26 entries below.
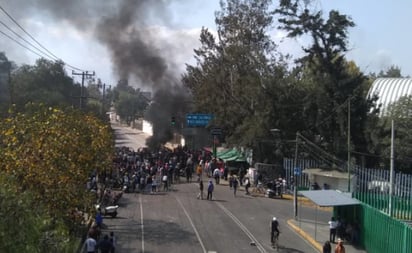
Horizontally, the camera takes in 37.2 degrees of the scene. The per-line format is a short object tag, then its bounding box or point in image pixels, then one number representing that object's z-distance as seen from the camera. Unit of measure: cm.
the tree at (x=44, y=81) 8656
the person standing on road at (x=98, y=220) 2448
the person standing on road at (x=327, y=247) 2144
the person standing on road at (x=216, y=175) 4289
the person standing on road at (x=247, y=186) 3844
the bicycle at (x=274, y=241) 2452
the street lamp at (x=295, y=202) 3070
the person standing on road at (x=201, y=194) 3508
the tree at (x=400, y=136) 4631
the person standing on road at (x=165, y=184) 3903
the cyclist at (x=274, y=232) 2436
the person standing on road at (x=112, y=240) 2047
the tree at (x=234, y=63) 5531
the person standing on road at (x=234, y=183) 3745
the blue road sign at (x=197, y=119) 5956
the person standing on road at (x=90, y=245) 1944
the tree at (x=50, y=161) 1847
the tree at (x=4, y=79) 8659
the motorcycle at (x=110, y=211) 2895
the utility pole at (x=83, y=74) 6166
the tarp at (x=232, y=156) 5000
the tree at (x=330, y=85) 4700
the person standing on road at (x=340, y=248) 2098
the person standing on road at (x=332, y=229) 2584
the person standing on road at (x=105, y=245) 2016
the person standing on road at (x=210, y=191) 3522
